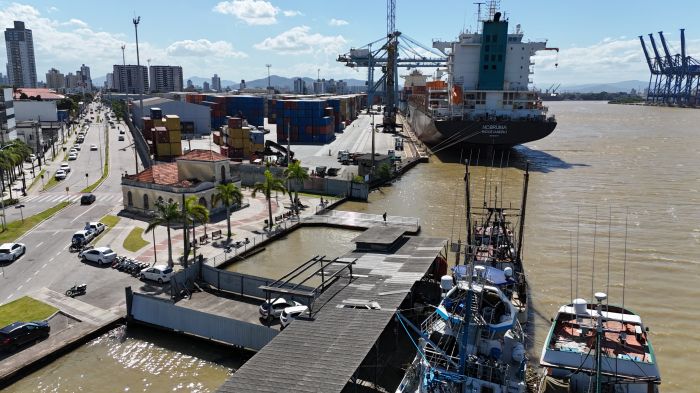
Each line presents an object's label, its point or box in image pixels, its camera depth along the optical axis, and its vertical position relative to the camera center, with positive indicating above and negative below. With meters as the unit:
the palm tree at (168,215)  31.00 -6.03
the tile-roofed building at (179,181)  43.53 -5.68
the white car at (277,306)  23.73 -9.26
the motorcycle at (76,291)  26.91 -9.34
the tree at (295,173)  47.88 -5.32
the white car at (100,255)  31.61 -8.70
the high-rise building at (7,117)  75.77 +0.61
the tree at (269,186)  41.59 -5.73
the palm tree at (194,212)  31.77 -6.01
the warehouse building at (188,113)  110.38 +1.36
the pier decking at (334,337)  14.85 -7.73
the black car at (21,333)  21.58 -9.51
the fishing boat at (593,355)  17.75 -9.02
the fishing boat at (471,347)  16.03 -8.07
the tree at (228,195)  38.29 -5.96
